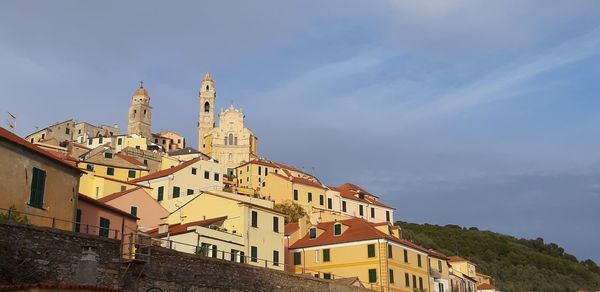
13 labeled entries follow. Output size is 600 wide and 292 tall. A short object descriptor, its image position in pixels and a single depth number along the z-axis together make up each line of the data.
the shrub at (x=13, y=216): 28.52
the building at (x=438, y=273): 64.04
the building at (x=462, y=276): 70.61
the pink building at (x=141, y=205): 53.63
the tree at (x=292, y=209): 82.00
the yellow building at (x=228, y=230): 45.66
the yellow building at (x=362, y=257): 56.47
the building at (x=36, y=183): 30.89
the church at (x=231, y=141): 130.88
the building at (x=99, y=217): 39.19
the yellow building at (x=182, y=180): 70.94
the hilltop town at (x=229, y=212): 33.16
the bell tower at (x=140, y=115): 166.38
